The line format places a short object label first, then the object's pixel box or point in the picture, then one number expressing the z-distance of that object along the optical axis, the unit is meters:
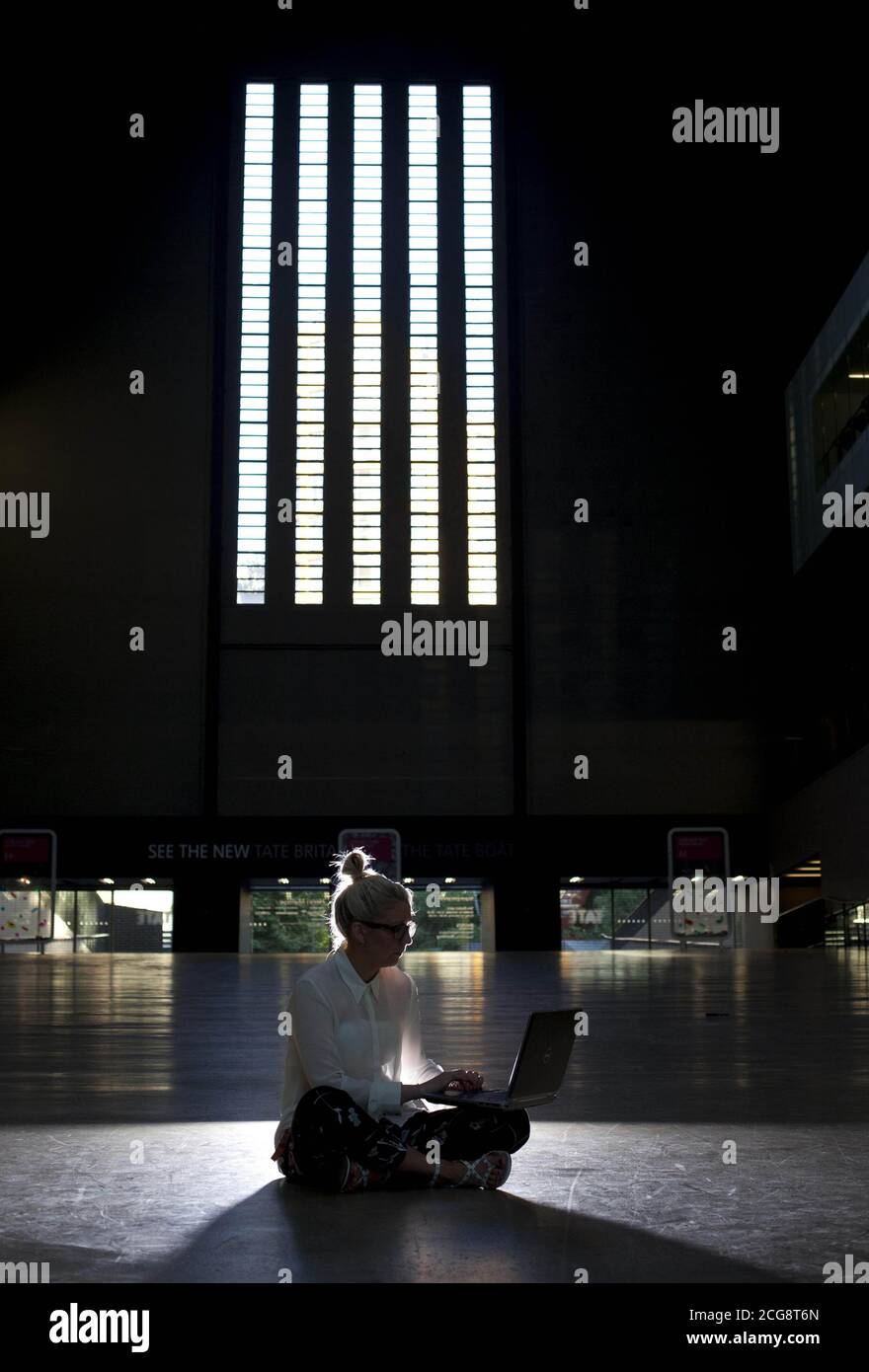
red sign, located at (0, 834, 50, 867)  28.66
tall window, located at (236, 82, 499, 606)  36.50
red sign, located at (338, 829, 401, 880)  28.48
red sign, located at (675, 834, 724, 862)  29.14
